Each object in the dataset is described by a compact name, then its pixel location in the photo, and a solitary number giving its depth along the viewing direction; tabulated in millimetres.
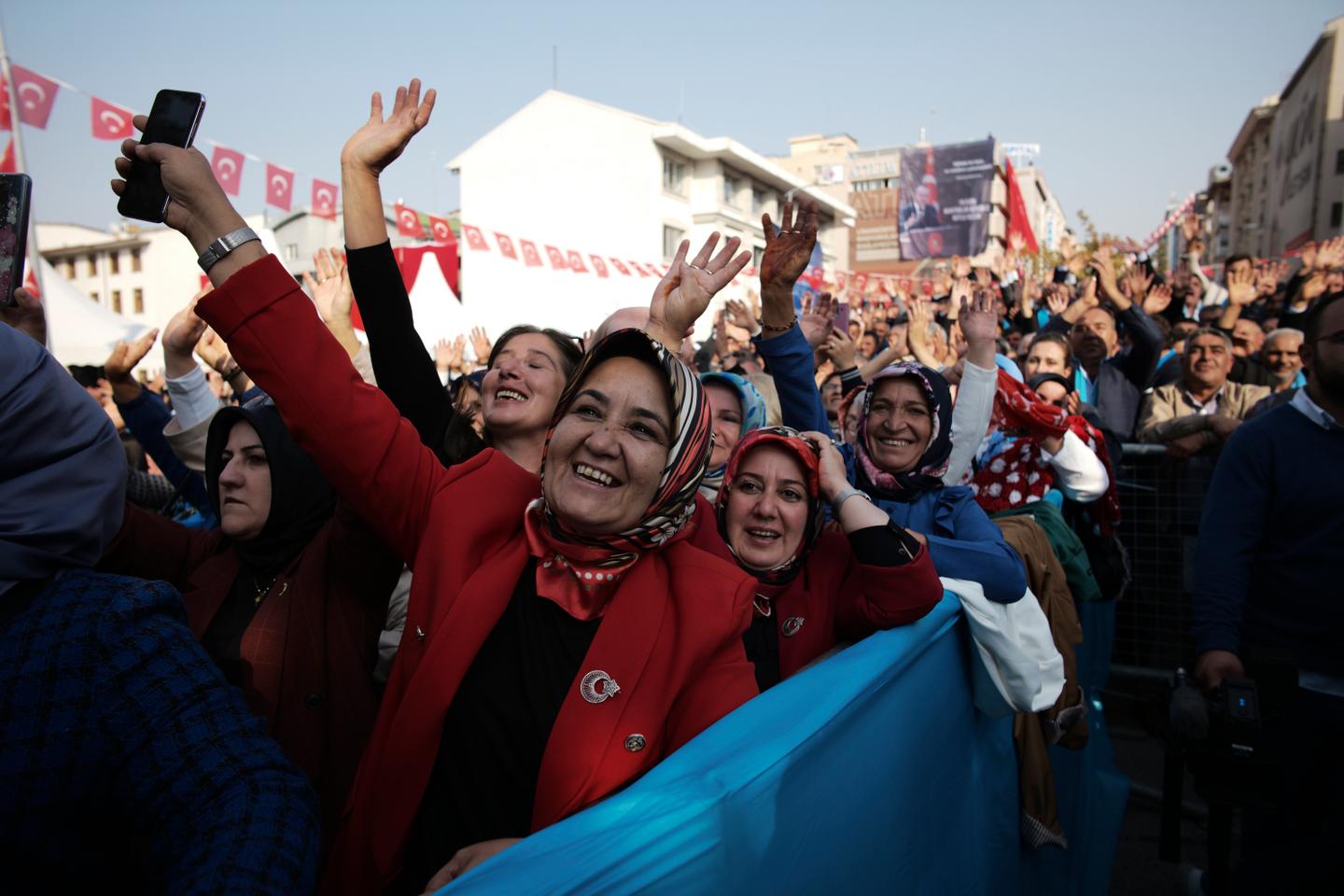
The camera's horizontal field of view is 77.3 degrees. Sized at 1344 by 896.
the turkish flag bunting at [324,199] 12531
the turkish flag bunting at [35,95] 8047
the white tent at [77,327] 8367
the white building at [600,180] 35531
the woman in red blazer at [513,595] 1527
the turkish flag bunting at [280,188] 11586
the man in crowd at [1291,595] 2787
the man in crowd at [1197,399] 4910
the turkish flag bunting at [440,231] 17484
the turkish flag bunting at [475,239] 17625
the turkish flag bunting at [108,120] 8906
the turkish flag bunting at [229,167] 10594
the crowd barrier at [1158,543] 4957
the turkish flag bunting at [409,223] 16750
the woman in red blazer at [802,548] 2289
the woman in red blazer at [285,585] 2035
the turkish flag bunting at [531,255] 18422
